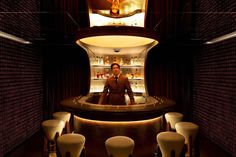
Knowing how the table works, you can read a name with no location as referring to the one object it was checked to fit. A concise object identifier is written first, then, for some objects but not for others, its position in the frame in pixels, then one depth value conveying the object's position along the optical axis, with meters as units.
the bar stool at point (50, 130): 3.35
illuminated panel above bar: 5.11
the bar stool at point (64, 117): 3.90
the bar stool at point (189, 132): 3.16
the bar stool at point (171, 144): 2.68
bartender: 3.98
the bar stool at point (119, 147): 2.49
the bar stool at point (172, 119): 3.79
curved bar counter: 2.98
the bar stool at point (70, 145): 2.63
